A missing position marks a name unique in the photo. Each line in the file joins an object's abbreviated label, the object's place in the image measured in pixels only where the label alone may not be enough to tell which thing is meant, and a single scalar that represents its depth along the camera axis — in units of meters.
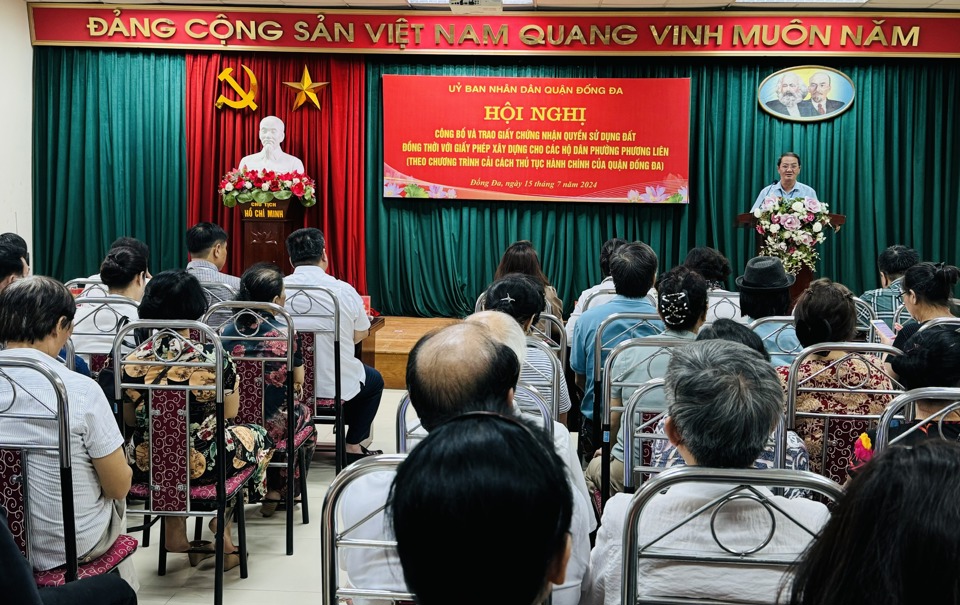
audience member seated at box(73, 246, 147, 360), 3.62
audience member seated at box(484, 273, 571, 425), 3.07
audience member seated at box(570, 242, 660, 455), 3.50
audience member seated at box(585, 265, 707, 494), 2.75
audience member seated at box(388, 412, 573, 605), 0.86
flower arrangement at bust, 6.86
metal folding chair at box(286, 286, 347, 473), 3.76
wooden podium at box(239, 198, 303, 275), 6.99
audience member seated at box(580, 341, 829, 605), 1.45
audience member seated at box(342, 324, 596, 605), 1.64
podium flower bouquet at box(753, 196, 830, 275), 5.50
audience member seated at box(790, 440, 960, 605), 0.80
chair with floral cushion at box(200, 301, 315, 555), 3.25
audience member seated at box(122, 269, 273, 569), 2.72
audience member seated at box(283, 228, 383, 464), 4.02
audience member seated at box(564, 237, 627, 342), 4.43
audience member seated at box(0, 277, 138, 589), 2.20
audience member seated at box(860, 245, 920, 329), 4.57
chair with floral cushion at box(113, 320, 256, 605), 2.65
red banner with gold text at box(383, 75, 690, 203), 7.39
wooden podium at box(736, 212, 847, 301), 5.84
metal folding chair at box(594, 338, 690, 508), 2.58
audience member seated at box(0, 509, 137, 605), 1.44
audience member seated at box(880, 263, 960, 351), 3.46
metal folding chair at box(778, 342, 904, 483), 2.33
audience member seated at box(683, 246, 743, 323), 4.50
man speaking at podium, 6.65
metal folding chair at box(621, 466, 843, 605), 1.33
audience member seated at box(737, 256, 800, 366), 3.42
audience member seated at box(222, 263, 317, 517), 3.36
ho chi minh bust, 7.26
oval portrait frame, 7.27
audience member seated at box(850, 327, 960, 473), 2.06
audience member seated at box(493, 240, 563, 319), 4.50
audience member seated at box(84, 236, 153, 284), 3.99
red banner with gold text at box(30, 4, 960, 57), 7.12
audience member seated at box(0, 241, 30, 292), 3.76
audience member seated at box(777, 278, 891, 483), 2.42
